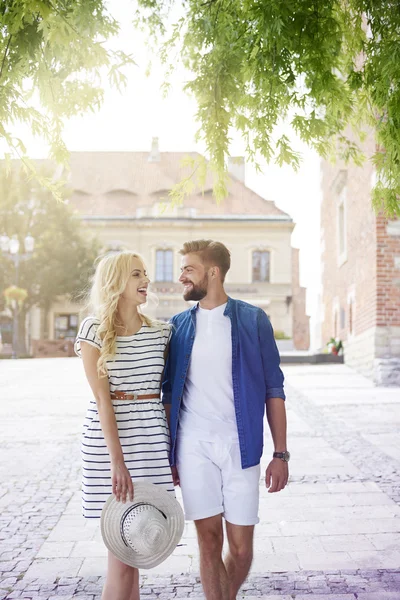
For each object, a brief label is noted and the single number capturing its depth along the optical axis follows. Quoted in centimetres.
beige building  4791
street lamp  3198
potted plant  2576
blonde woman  328
